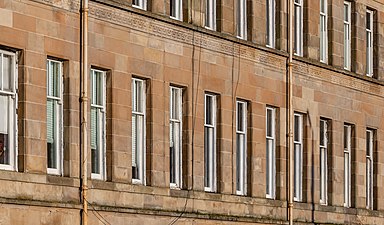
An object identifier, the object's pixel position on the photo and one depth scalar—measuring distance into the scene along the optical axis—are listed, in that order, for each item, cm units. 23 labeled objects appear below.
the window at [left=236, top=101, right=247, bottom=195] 5047
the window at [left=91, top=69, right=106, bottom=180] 4309
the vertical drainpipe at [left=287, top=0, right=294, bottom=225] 5300
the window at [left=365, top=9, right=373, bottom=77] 6050
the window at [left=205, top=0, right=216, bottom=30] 4883
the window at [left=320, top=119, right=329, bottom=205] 5619
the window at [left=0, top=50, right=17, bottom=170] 3941
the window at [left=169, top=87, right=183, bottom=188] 4672
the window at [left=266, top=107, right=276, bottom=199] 5247
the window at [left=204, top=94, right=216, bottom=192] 4866
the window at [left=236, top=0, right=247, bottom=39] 5072
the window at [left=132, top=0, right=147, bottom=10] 4494
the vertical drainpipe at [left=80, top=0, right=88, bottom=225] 4178
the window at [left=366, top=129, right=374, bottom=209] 5991
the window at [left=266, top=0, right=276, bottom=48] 5281
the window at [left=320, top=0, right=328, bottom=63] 5672
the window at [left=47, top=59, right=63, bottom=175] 4112
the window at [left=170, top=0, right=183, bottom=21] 4688
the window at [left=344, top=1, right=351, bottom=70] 5856
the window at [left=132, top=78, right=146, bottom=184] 4500
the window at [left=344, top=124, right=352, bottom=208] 5806
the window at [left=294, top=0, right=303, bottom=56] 5478
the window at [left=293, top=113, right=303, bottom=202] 5434
